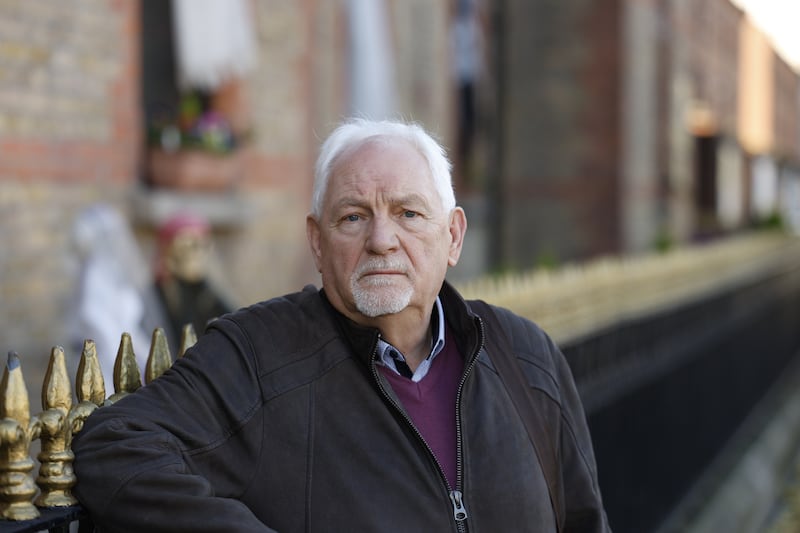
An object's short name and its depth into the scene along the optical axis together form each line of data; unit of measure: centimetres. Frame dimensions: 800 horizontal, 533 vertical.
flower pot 843
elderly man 340
